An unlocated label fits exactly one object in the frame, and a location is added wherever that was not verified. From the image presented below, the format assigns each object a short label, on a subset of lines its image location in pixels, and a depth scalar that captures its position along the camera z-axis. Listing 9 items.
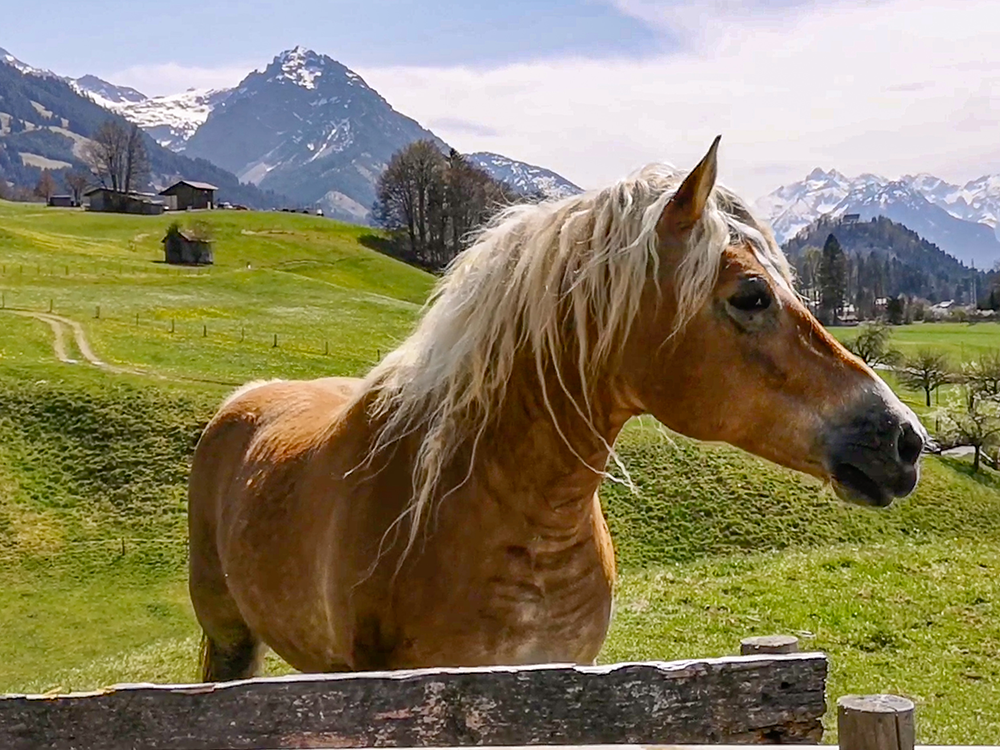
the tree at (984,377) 41.00
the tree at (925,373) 47.03
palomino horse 3.21
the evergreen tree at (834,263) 70.04
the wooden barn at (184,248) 59.48
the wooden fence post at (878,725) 2.25
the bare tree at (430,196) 71.69
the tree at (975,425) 31.97
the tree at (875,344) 47.06
